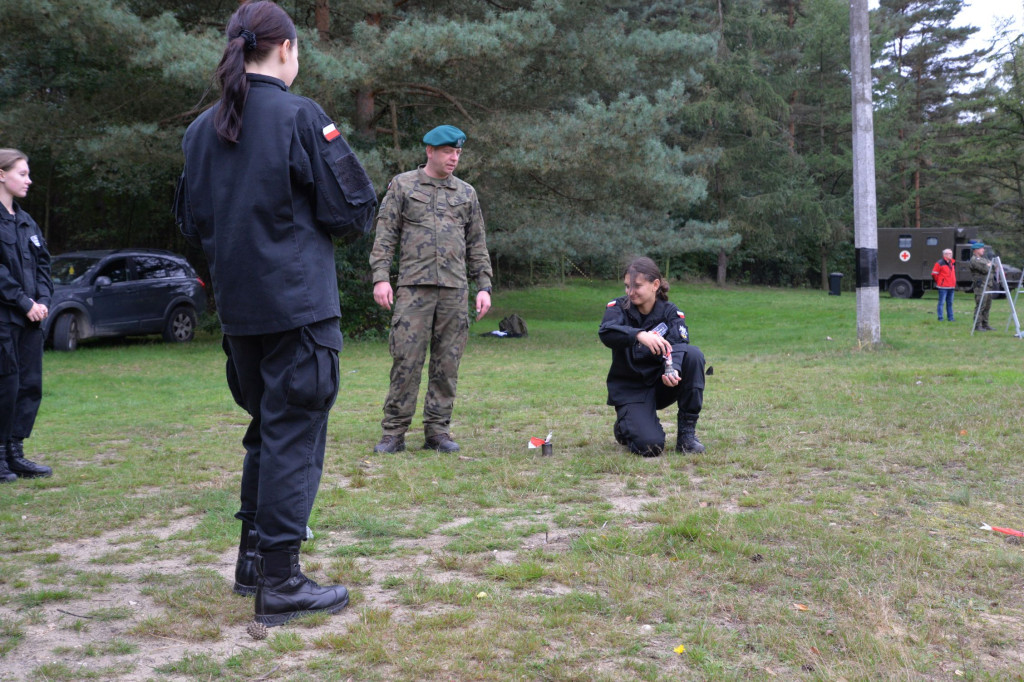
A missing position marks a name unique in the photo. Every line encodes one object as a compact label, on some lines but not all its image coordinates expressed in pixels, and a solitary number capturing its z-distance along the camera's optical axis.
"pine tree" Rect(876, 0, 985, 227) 39.22
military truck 30.81
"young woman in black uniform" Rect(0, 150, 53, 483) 5.40
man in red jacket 19.08
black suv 14.70
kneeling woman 5.84
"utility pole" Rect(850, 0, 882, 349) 12.82
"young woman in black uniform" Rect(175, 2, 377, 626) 3.02
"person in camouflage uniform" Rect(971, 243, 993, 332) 16.34
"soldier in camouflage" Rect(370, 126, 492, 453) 6.14
